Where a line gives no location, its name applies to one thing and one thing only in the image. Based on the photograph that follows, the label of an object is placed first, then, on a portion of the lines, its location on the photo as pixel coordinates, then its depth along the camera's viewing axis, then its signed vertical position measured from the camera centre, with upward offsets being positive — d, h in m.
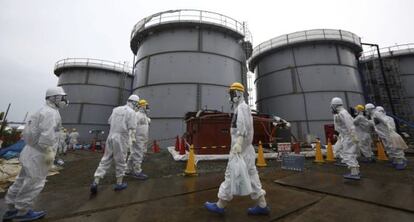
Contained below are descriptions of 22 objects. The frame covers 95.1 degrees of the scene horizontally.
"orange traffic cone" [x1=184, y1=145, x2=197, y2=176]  5.16 -0.48
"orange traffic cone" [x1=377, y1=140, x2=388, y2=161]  7.12 -0.14
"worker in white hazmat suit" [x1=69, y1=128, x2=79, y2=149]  15.40 +0.80
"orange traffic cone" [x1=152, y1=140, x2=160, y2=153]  10.90 +0.02
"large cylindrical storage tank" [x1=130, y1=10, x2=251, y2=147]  13.36 +6.11
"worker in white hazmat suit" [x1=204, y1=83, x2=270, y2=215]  2.34 -0.28
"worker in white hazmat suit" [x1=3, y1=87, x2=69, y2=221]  2.50 -0.18
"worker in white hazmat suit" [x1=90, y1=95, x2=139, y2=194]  3.80 +0.15
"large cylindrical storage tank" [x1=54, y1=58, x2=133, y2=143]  20.22 +6.43
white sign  6.92 +0.06
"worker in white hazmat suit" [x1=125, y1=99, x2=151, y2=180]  5.03 +0.01
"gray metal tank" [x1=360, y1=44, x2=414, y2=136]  18.70 +6.87
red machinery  7.63 +0.65
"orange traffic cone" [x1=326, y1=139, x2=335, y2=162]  7.01 -0.20
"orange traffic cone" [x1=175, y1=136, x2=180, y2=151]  8.95 +0.20
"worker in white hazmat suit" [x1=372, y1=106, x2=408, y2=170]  5.45 +0.32
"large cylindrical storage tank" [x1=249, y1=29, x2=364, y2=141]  15.48 +6.21
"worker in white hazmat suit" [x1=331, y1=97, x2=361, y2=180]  4.25 +0.32
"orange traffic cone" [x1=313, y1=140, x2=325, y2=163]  6.78 -0.23
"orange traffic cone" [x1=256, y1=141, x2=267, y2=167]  6.30 -0.37
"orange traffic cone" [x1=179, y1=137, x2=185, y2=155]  7.47 +0.01
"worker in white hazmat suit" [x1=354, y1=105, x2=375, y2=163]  6.50 +0.53
